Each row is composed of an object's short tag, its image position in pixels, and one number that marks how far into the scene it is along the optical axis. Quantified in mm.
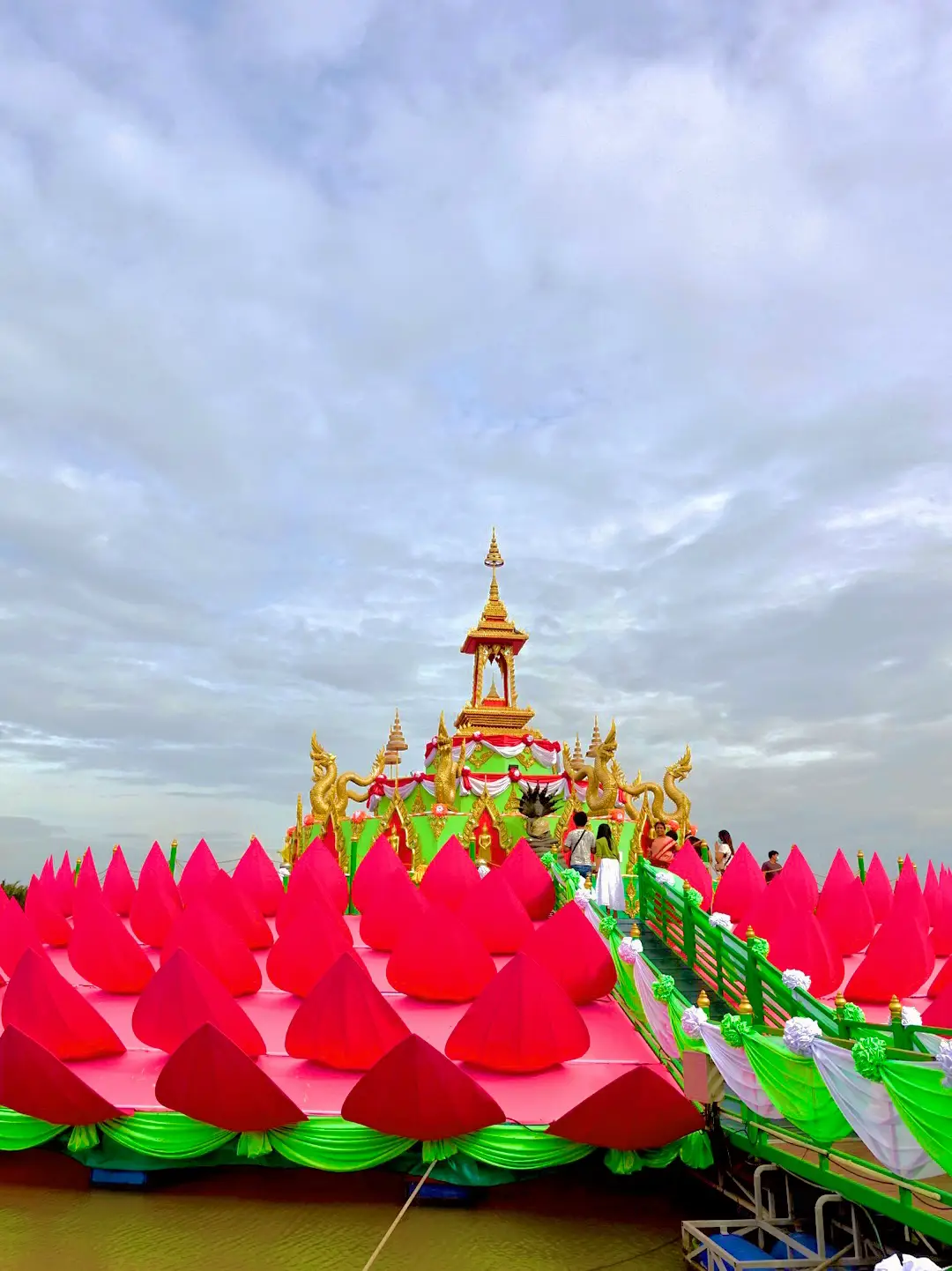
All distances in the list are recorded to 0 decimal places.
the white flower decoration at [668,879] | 12586
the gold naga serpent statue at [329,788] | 18828
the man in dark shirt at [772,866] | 21356
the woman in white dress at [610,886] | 13625
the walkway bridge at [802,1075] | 5754
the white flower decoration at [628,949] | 10641
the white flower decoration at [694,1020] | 8117
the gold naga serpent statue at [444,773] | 18359
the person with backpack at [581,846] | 16312
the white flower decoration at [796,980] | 8562
